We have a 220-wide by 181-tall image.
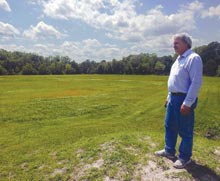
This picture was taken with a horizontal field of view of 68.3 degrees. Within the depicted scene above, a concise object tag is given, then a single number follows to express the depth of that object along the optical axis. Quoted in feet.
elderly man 9.68
